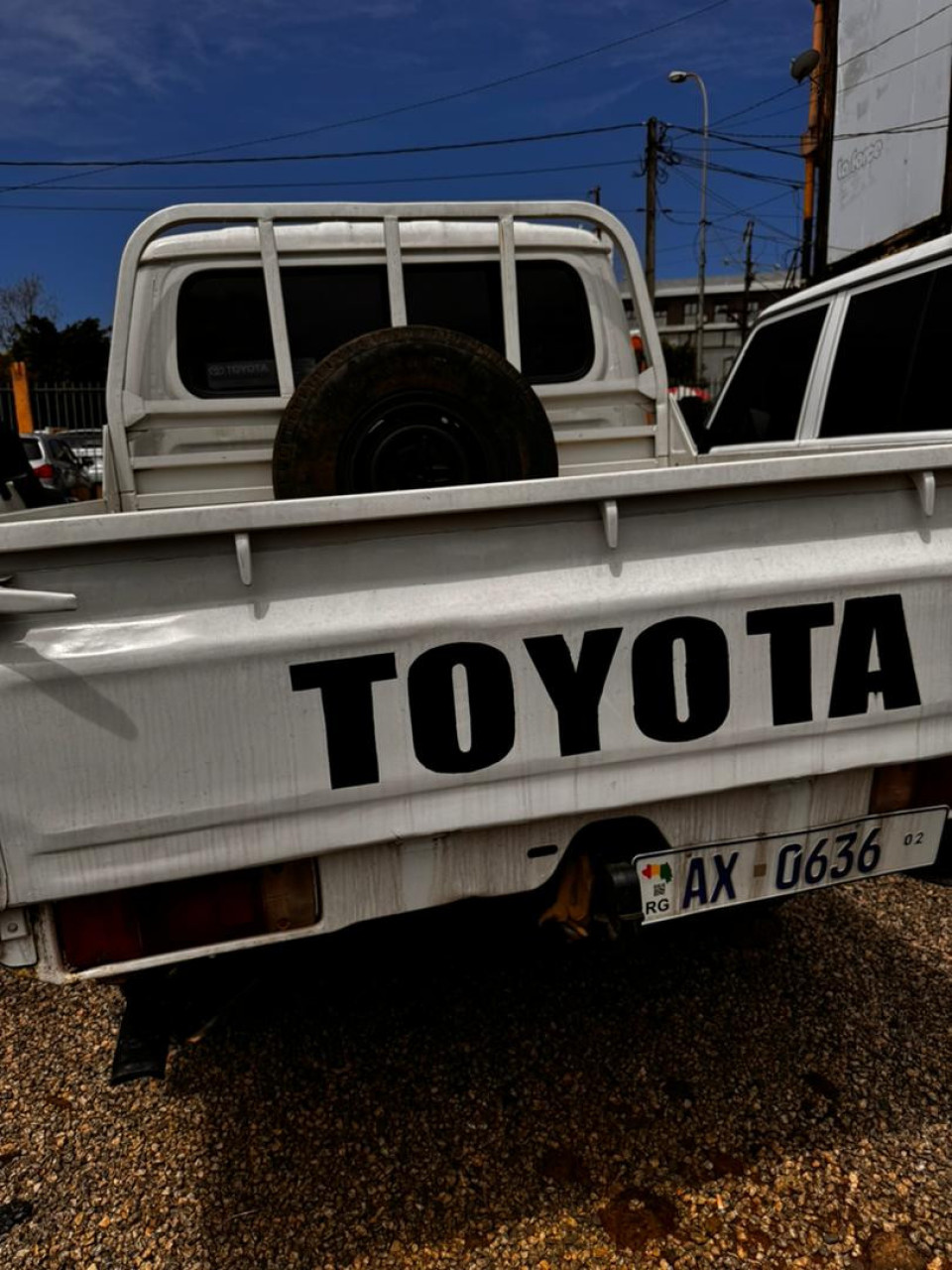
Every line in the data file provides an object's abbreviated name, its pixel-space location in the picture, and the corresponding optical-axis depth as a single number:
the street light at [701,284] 32.94
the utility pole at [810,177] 15.19
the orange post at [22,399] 19.38
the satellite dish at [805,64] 14.45
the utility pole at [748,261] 36.34
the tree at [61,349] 38.16
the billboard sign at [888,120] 11.86
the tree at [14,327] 42.38
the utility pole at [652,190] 24.72
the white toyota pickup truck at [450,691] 1.58
